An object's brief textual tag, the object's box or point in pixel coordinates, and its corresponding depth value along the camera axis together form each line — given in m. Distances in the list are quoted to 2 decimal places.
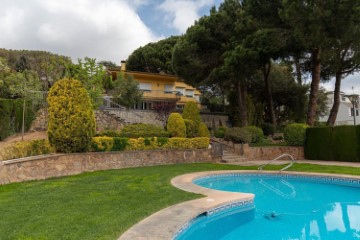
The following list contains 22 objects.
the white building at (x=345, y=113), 51.26
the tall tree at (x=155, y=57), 43.22
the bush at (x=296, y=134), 21.57
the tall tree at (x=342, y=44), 17.09
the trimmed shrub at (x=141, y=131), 17.05
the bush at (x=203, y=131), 20.97
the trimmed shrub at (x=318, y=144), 20.21
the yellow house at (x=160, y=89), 32.97
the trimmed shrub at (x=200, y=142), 18.75
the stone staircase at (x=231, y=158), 19.48
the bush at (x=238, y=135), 21.41
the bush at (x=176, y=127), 18.88
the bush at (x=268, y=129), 28.20
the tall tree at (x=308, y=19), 17.55
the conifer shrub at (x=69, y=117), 12.77
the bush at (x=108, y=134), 16.51
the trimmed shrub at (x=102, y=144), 14.53
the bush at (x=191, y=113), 21.75
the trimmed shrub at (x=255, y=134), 22.58
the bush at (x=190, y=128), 20.31
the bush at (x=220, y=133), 24.16
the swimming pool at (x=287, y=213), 6.92
